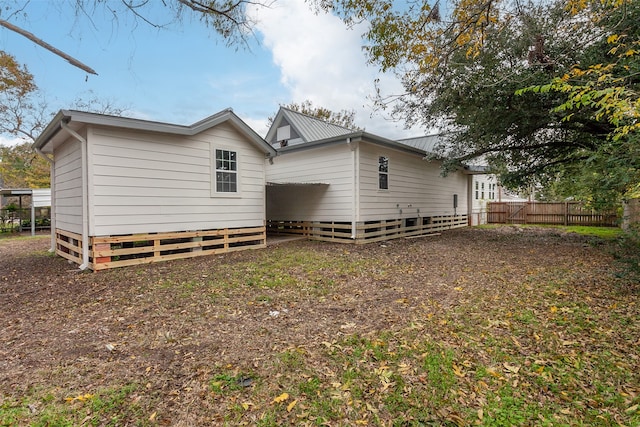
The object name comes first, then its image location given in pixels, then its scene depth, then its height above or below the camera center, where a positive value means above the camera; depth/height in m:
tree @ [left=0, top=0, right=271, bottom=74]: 5.23 +3.55
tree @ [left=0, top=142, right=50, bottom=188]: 23.59 +3.74
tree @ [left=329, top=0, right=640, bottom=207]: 5.73 +3.21
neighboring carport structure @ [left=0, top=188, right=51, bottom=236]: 15.62 +0.98
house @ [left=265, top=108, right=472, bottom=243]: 10.34 +0.93
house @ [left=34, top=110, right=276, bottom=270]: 6.53 +0.61
